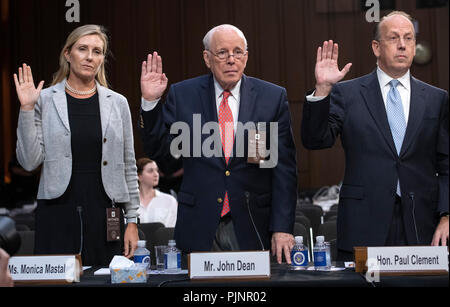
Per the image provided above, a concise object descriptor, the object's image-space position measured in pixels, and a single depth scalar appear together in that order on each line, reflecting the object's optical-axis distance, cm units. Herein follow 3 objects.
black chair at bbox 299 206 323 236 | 549
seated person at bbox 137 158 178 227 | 562
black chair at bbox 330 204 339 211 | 623
